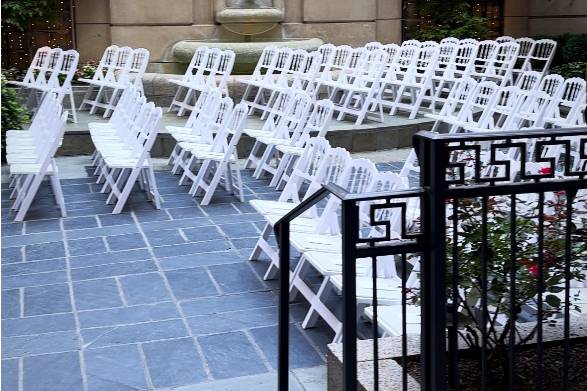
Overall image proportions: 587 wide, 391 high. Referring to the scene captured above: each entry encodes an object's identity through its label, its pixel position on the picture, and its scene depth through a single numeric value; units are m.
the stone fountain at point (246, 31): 14.38
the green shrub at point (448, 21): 16.78
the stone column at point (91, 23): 15.88
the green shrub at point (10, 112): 10.05
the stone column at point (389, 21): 17.27
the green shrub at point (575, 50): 16.41
